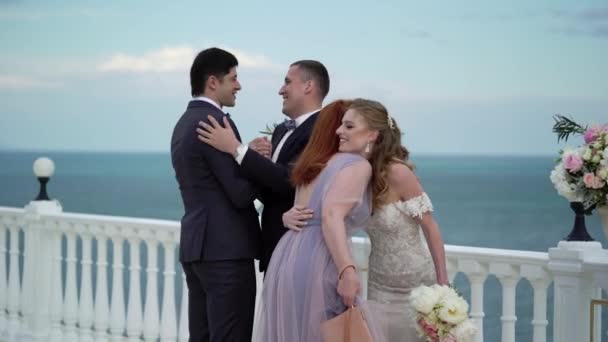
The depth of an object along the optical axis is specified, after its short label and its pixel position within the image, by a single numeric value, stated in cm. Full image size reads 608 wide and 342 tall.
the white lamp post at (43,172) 634
